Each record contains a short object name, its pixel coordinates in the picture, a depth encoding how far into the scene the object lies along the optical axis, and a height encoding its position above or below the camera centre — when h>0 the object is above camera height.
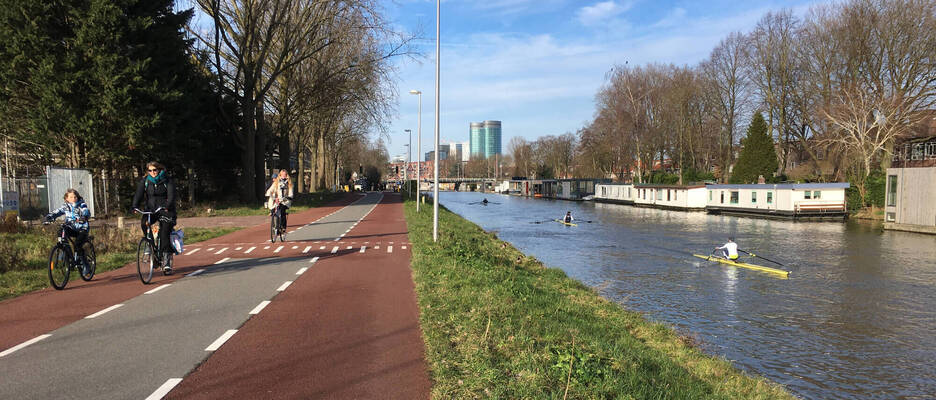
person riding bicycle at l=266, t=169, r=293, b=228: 14.62 -0.39
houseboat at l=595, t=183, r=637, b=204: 65.00 -1.84
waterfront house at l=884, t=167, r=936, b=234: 29.52 -1.23
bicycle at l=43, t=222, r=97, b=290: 8.30 -1.30
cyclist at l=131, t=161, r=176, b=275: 8.71 -0.26
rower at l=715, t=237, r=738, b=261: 19.81 -2.63
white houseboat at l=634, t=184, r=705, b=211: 51.56 -1.88
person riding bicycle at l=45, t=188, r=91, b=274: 8.69 -0.61
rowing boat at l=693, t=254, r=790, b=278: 17.53 -3.02
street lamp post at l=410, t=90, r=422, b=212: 36.04 +3.02
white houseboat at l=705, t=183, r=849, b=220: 39.78 -1.71
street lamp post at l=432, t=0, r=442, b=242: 15.12 -0.67
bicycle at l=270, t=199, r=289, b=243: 14.80 -1.20
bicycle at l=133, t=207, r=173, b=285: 8.84 -1.21
